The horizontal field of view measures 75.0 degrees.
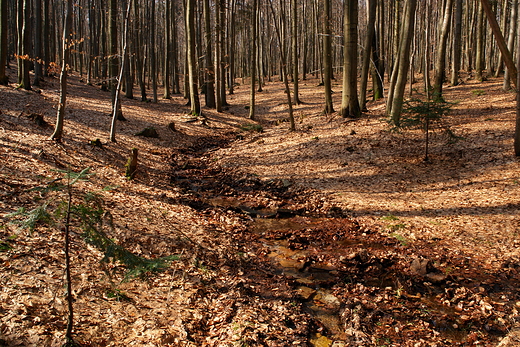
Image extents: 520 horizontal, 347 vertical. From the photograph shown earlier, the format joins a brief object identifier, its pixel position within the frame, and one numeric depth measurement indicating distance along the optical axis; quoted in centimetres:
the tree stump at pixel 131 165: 988
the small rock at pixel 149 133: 1502
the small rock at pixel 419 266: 587
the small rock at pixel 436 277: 559
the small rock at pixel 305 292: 532
